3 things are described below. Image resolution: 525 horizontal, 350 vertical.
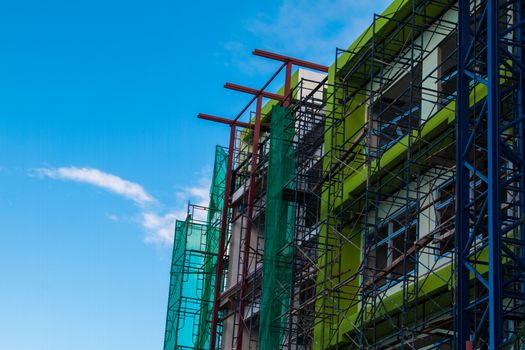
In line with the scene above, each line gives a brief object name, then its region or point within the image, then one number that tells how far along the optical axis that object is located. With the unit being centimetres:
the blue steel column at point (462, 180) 1939
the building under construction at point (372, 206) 2017
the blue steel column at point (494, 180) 1783
